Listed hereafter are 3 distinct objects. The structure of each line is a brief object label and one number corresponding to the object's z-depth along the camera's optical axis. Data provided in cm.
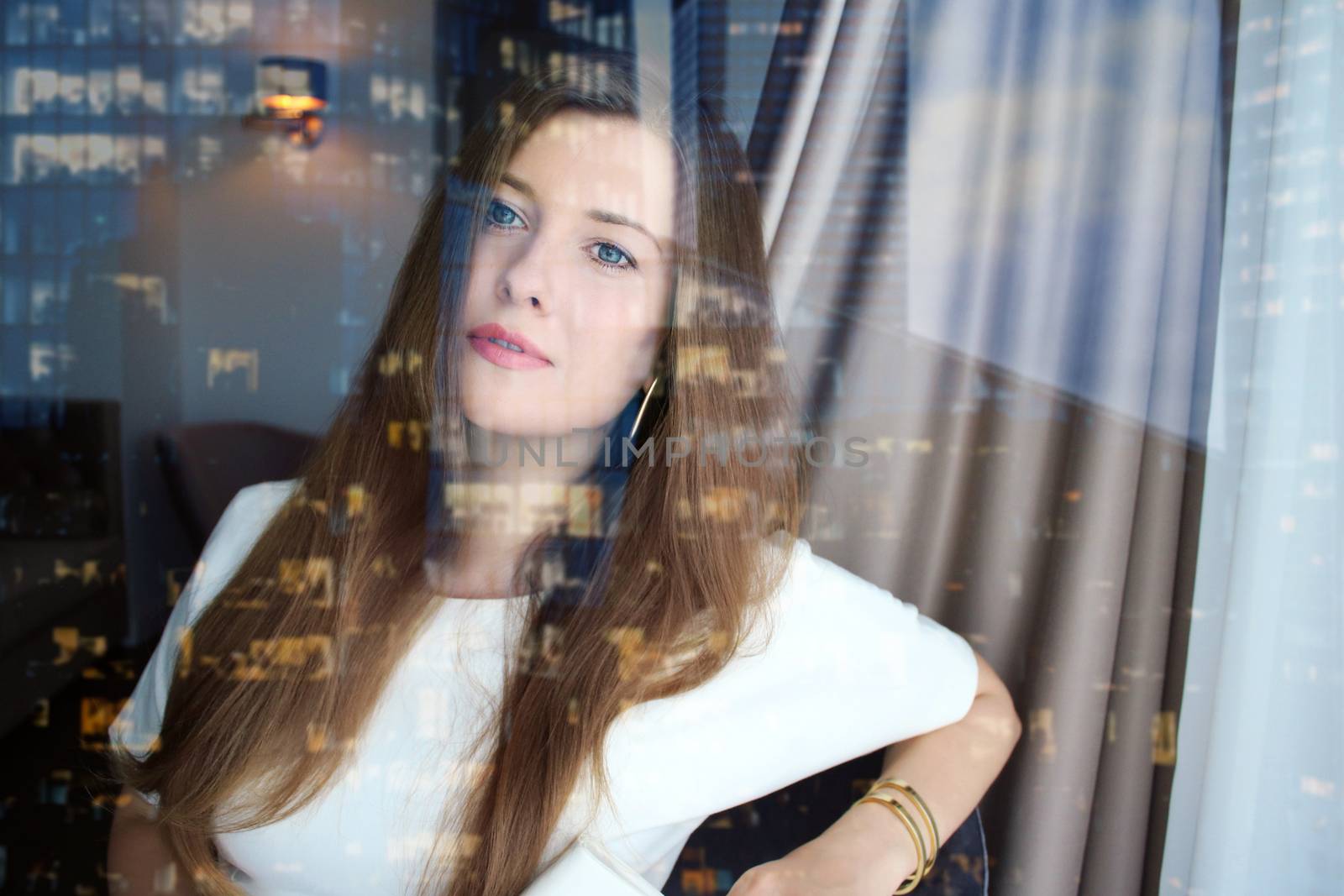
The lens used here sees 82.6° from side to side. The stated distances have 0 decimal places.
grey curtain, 71
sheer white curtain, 63
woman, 55
